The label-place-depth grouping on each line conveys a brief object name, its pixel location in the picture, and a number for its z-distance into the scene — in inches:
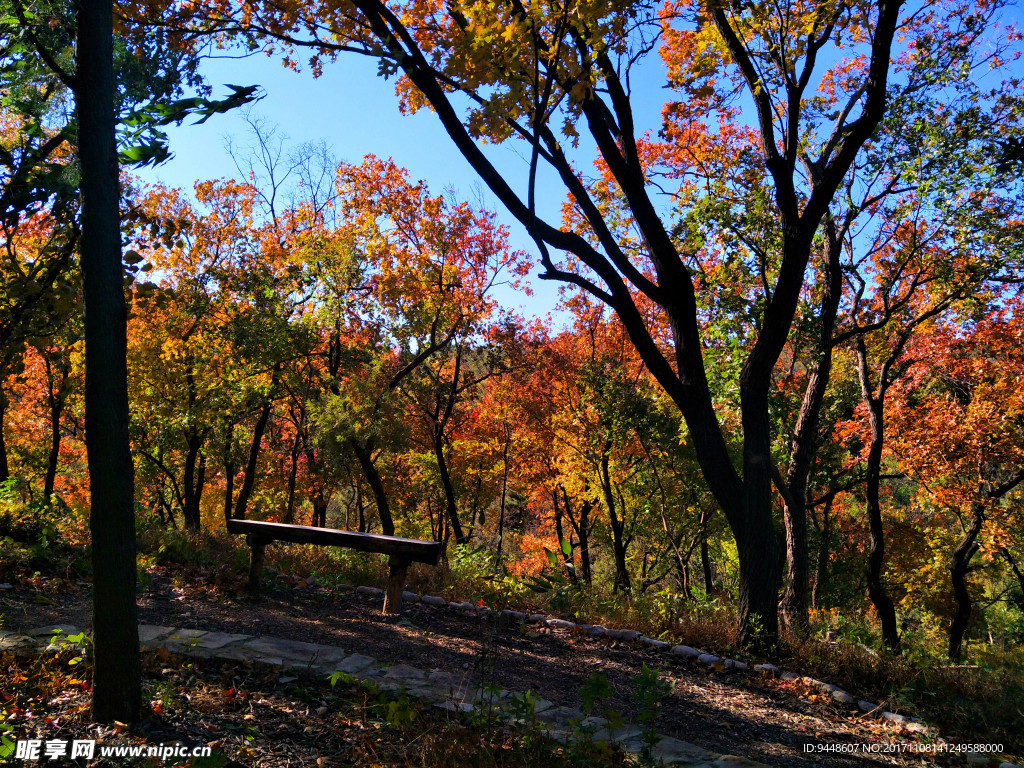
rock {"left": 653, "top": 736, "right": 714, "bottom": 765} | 130.0
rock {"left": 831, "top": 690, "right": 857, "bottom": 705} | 182.4
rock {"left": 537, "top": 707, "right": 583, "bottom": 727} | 144.2
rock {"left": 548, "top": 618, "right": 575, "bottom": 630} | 246.8
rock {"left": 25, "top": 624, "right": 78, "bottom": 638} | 161.9
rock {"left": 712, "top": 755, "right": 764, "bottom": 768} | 128.0
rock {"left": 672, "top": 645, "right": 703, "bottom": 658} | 220.6
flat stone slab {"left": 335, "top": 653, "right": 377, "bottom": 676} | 163.0
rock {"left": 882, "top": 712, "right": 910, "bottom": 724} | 165.4
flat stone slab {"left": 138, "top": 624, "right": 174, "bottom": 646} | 165.2
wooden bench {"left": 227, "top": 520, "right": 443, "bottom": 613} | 229.0
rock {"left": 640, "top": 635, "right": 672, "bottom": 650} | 228.8
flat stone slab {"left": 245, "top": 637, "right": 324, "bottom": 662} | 169.2
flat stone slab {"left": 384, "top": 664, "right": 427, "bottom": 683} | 159.6
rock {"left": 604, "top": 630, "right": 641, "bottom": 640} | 235.8
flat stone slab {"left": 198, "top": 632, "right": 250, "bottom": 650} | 169.5
